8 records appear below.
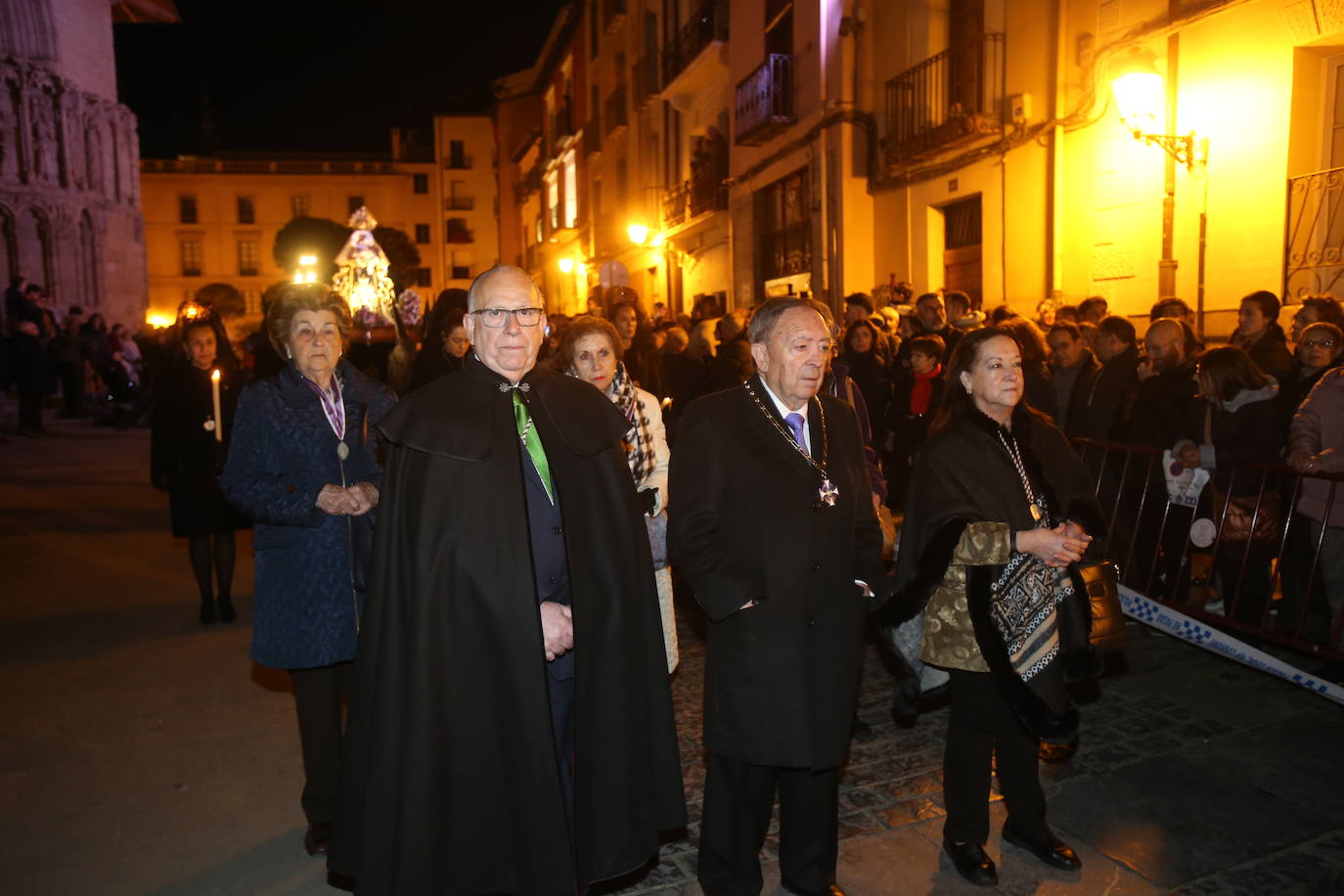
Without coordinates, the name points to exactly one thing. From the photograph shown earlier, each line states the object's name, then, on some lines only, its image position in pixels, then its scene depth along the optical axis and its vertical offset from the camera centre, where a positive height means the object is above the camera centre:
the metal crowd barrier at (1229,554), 5.46 -1.18
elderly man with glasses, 2.80 -0.79
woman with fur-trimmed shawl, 3.30 -0.76
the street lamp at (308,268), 16.58 +1.80
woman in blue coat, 3.62 -0.49
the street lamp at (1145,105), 8.82 +2.26
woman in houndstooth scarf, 4.53 -0.24
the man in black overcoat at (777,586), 3.09 -0.70
